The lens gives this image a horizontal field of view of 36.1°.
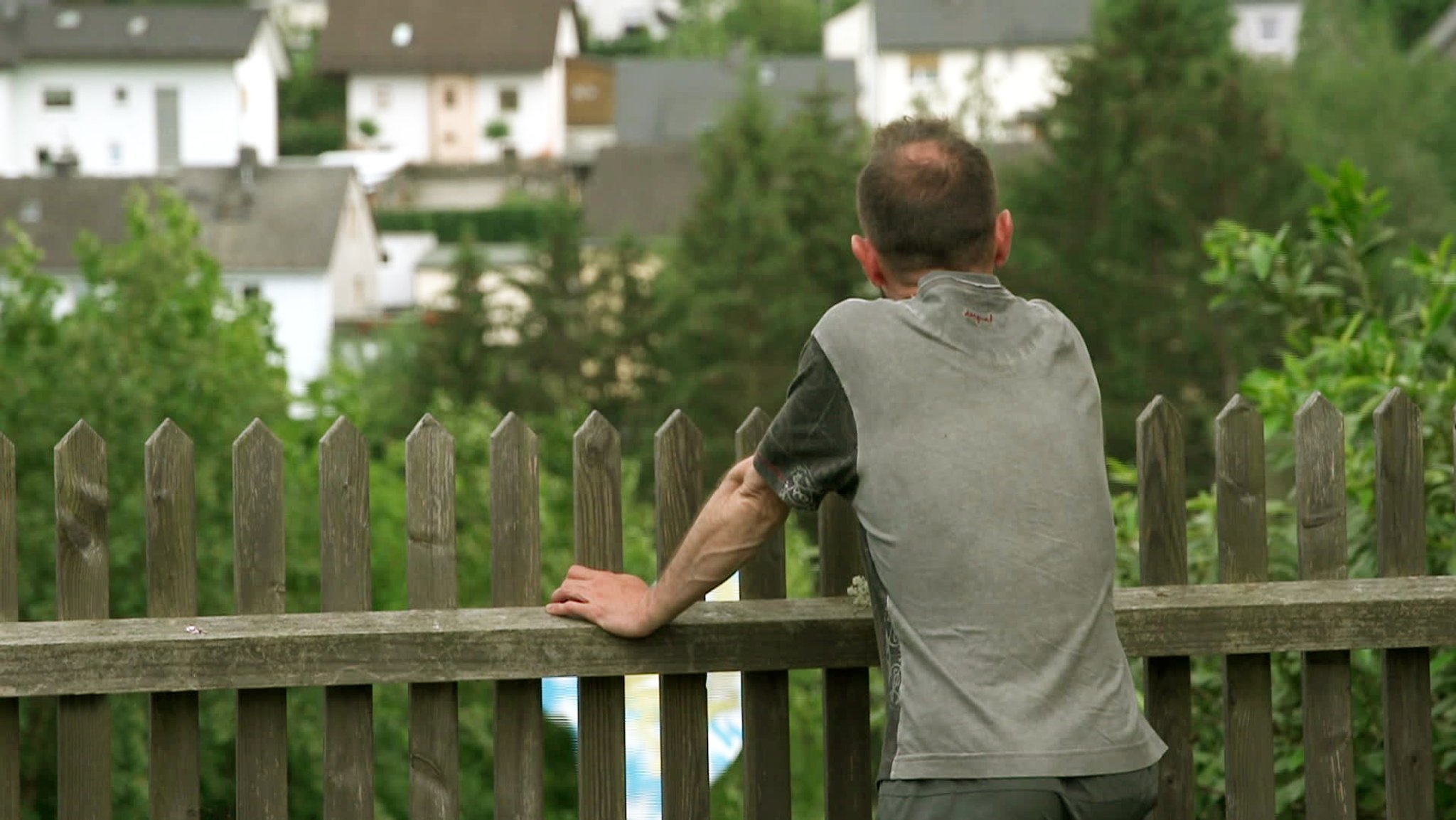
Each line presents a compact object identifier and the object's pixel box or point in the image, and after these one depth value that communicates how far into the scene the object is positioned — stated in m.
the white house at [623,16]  144.38
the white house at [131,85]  94.81
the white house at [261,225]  73.56
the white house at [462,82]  114.50
